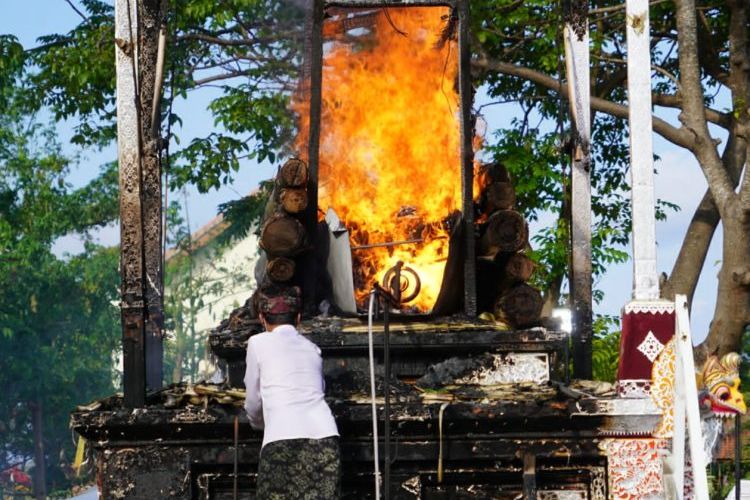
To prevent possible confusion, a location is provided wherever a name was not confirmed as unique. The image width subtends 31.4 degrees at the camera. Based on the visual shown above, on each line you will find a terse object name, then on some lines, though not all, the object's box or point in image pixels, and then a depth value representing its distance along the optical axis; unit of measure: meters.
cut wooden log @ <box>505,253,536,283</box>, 10.82
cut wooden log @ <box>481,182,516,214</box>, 11.21
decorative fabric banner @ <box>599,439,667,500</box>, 8.98
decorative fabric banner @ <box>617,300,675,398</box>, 9.65
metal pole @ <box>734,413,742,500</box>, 10.31
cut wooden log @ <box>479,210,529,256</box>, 10.90
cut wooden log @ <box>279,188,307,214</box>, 10.64
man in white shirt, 8.02
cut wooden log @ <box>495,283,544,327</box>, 10.57
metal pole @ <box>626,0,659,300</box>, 9.69
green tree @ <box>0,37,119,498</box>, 40.28
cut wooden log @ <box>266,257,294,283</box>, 10.59
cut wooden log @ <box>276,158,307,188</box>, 10.62
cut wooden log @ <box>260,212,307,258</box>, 10.53
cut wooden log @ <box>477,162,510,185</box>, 11.34
